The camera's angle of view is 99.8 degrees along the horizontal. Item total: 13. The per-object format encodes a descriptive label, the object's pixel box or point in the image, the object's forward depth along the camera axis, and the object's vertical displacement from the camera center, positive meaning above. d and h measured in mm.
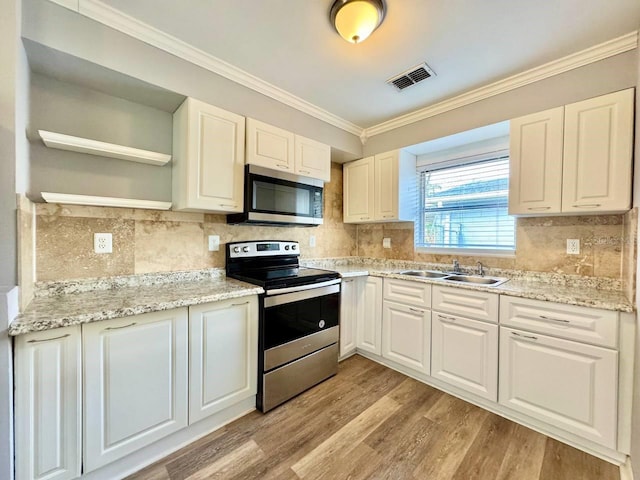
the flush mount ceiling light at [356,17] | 1409 +1181
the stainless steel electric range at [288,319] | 1931 -671
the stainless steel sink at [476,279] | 2268 -374
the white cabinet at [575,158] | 1682 +549
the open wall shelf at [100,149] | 1476 +503
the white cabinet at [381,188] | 2867 +537
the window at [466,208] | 2504 +301
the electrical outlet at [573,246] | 2037 -60
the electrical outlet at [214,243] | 2268 -79
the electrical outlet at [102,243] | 1758 -71
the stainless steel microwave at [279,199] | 2135 +311
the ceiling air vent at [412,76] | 2004 +1248
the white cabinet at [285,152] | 2166 +736
